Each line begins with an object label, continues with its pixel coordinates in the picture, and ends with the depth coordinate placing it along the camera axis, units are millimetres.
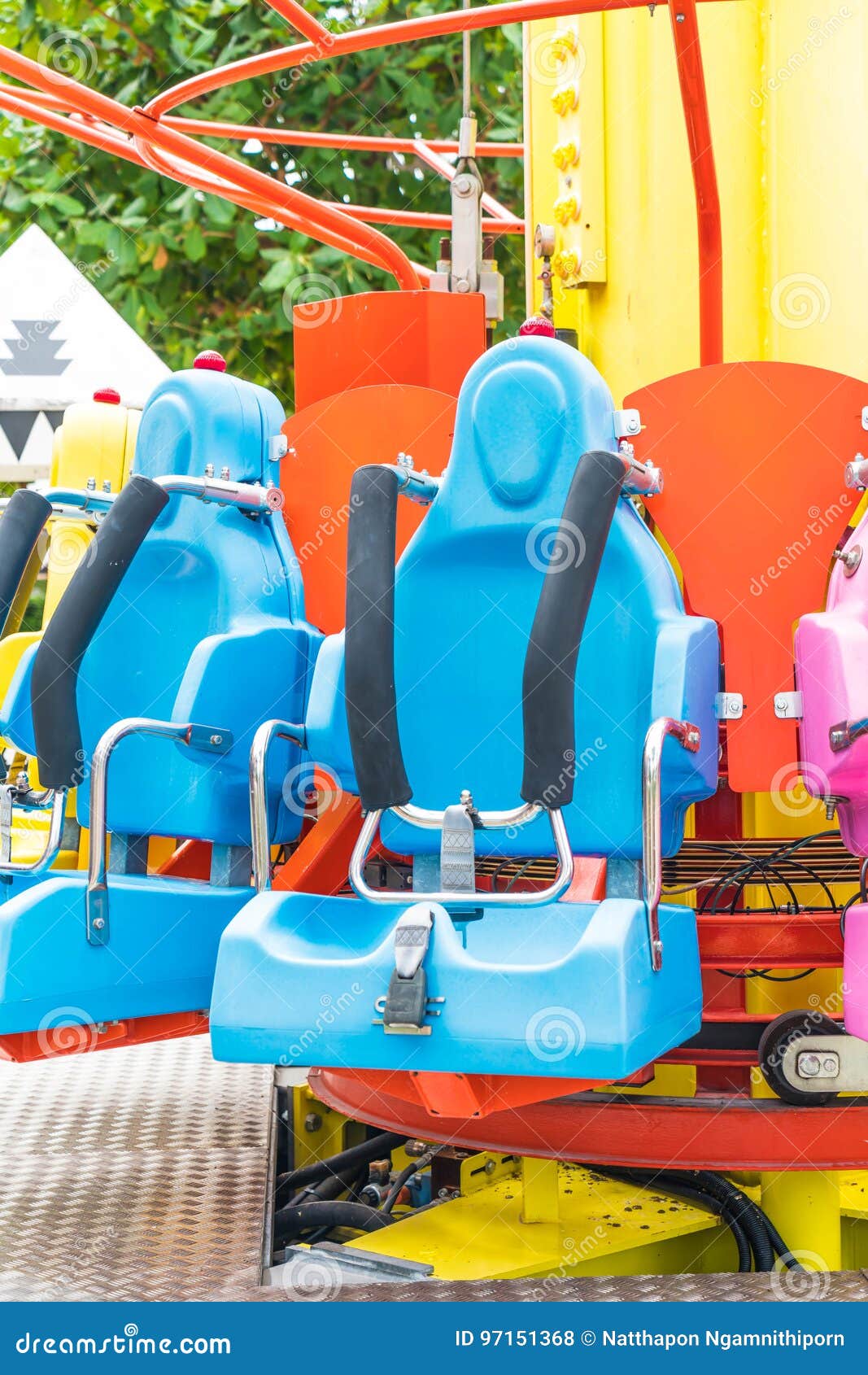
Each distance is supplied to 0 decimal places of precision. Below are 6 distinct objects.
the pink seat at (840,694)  2176
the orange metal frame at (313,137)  3098
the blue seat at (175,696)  2545
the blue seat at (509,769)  2070
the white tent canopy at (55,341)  5344
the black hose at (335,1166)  3441
